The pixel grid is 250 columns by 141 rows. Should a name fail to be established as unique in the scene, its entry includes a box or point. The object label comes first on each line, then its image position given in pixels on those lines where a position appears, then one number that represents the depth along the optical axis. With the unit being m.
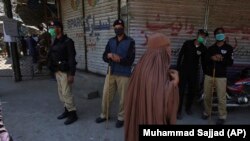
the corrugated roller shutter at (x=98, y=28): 7.28
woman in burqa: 2.26
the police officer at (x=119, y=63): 4.45
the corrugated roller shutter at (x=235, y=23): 6.81
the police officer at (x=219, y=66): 4.78
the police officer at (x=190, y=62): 5.11
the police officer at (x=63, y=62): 4.61
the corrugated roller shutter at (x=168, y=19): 6.33
